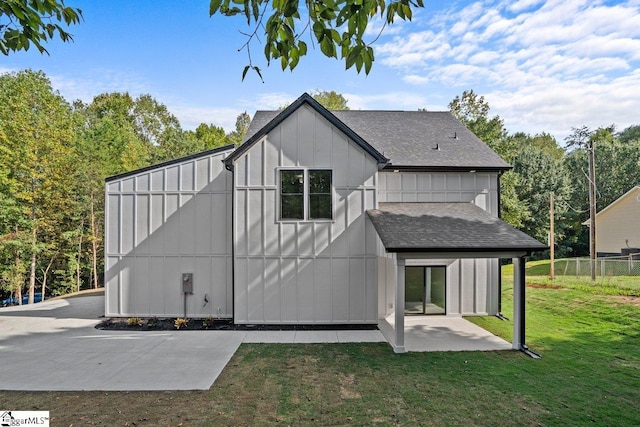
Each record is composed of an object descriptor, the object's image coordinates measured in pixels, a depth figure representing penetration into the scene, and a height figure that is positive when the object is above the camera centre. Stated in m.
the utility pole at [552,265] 17.73 -2.77
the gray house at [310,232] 10.23 -0.56
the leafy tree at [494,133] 24.14 +6.08
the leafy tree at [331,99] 34.28 +12.14
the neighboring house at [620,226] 24.33 -0.97
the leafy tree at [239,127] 42.59 +11.78
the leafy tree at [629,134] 45.63 +11.32
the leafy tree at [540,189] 29.56 +2.25
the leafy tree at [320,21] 2.65 +1.59
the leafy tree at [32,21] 3.32 +2.04
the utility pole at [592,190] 17.85 +1.26
